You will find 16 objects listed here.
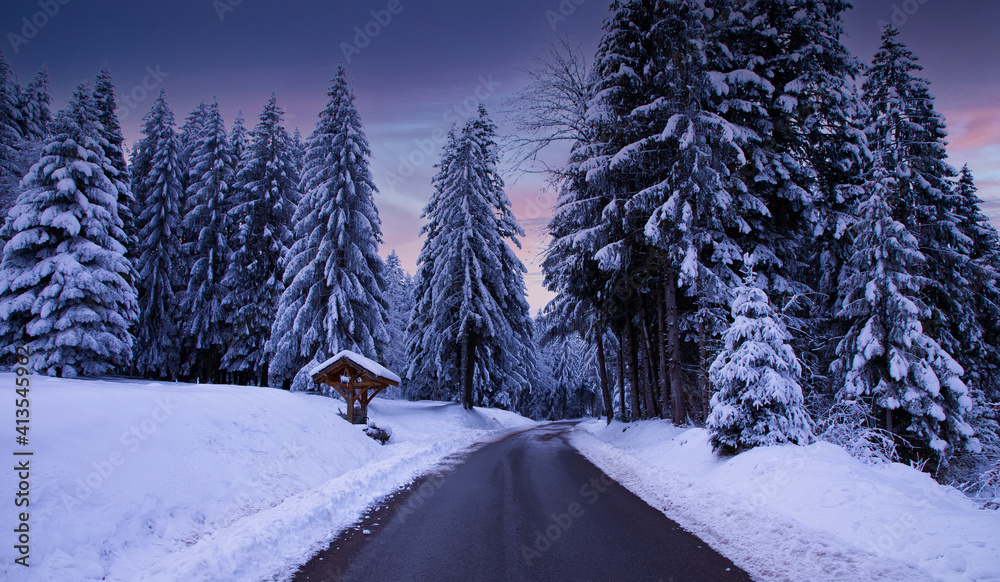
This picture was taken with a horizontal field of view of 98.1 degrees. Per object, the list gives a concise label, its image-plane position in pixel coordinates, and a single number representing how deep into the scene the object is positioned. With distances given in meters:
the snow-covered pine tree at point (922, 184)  15.68
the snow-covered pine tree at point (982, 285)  17.67
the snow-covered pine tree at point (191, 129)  30.09
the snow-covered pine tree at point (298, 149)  31.16
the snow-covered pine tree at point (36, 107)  29.97
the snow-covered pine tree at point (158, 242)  24.59
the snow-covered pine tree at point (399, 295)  39.69
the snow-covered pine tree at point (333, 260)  20.73
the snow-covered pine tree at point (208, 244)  25.33
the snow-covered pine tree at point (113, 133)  23.03
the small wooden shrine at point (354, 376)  15.64
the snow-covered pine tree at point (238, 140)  29.14
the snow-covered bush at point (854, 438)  8.20
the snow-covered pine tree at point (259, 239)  24.94
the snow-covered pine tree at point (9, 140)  23.41
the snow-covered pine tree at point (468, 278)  24.88
